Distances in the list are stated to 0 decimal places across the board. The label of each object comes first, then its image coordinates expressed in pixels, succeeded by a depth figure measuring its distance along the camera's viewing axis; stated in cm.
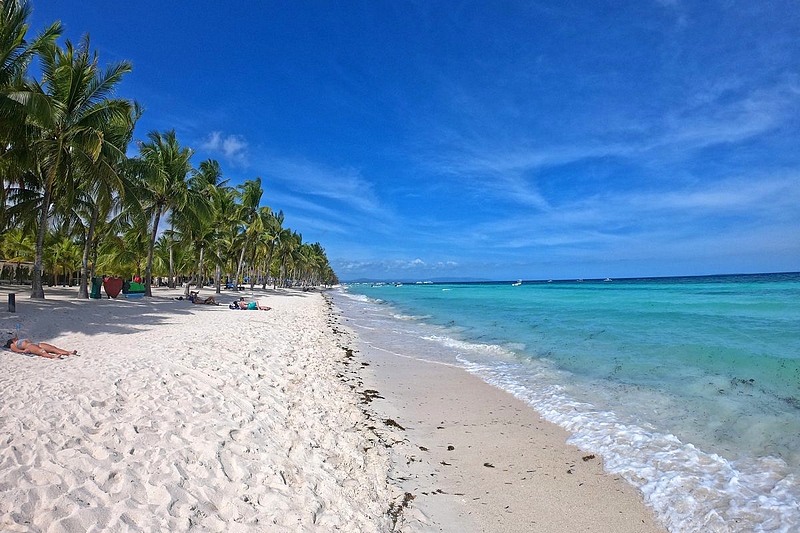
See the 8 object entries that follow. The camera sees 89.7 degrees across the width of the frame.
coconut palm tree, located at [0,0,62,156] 1051
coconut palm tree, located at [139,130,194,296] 2158
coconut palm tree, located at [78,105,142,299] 1410
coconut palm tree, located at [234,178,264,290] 3502
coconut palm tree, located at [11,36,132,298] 1339
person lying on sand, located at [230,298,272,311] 1959
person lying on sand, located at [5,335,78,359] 634
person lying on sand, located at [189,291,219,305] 2086
